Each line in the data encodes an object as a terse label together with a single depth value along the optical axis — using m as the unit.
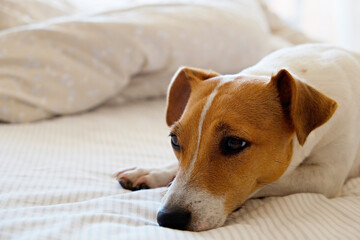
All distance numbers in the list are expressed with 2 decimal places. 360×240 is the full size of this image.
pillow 0.72
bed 0.32
